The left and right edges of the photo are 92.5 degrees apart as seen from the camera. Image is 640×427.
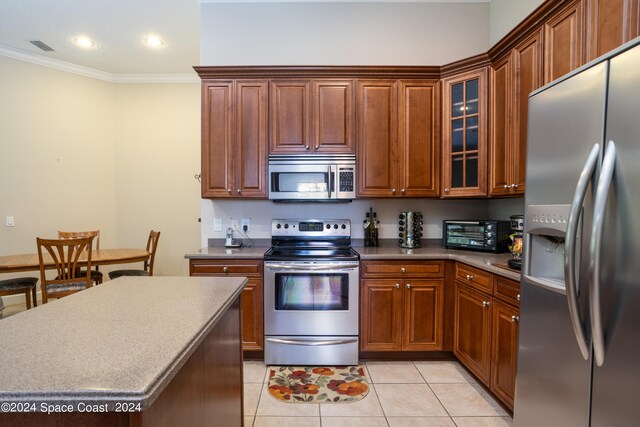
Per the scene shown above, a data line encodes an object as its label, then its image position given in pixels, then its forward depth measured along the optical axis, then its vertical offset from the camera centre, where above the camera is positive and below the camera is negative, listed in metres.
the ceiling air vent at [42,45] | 3.75 +1.99
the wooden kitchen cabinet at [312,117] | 2.84 +0.83
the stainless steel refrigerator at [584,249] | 0.94 -0.15
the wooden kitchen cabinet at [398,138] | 2.85 +0.63
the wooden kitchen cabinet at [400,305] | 2.59 -0.84
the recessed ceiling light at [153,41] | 3.75 +2.04
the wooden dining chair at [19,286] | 3.12 -0.86
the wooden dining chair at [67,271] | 2.95 -0.67
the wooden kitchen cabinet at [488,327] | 1.87 -0.84
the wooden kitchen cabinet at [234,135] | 2.84 +0.65
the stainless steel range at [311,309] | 2.55 -0.87
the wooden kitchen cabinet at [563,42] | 1.70 +0.97
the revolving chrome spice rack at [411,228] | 2.98 -0.21
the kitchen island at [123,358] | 0.59 -0.37
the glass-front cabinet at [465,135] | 2.60 +0.63
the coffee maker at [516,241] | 1.92 -0.23
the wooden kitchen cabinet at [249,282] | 2.61 -0.65
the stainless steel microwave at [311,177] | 2.81 +0.26
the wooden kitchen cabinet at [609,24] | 1.37 +0.88
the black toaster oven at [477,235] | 2.57 -0.25
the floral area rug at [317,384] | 2.17 -1.35
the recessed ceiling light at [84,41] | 3.72 +2.02
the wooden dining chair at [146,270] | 3.72 -0.81
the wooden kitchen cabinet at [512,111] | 2.09 +0.72
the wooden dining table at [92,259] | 2.90 -0.57
